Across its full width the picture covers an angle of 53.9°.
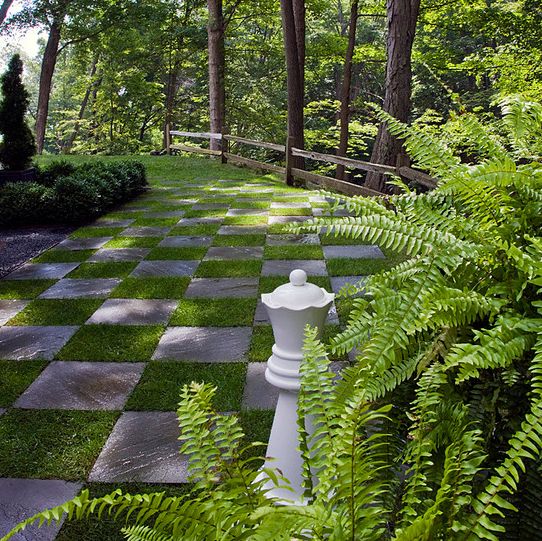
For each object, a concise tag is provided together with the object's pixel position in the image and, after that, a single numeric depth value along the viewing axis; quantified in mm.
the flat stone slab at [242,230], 6293
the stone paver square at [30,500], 1898
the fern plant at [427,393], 868
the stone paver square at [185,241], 5885
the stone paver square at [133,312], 3883
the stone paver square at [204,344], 3291
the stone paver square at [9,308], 4000
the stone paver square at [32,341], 3375
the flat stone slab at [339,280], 4431
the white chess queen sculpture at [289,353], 1550
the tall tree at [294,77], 9805
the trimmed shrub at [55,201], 6980
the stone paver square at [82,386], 2791
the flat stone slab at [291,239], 5809
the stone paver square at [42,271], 4984
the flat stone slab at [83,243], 5934
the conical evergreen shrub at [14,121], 8453
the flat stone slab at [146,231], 6393
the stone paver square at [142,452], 2209
